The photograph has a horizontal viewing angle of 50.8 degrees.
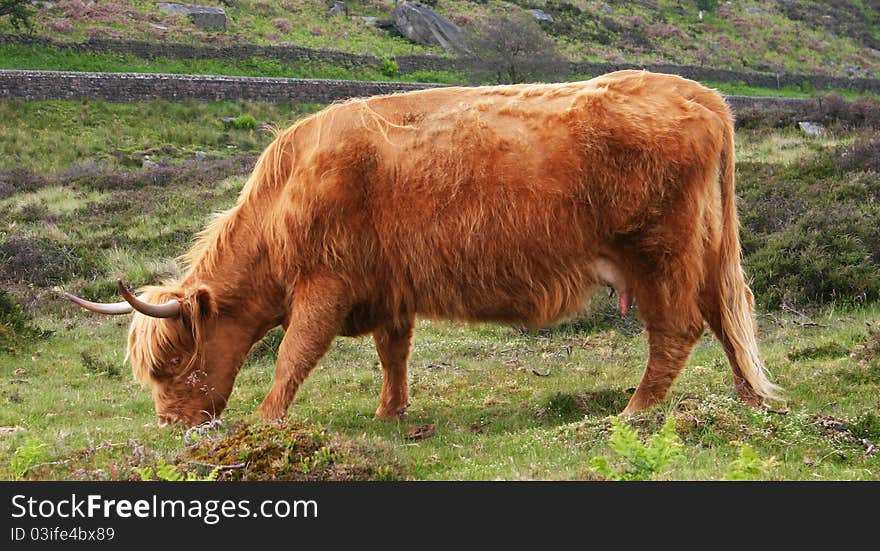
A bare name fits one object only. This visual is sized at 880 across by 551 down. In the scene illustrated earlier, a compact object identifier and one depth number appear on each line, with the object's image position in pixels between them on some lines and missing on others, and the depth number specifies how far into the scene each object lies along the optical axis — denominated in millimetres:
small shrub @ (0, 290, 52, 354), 11117
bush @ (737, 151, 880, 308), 11227
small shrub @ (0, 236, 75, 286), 15102
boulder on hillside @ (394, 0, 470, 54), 57625
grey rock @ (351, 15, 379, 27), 59406
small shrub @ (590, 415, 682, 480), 4496
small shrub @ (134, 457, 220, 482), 4324
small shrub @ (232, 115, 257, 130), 35812
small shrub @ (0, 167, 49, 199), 23469
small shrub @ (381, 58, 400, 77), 50062
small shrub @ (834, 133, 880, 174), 15680
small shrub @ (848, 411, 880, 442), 5844
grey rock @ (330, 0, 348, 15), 60531
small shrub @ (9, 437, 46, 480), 5297
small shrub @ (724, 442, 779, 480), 4289
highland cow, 6414
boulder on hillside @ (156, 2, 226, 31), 51062
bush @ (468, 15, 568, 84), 44875
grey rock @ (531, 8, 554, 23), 65812
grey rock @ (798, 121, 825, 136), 23250
